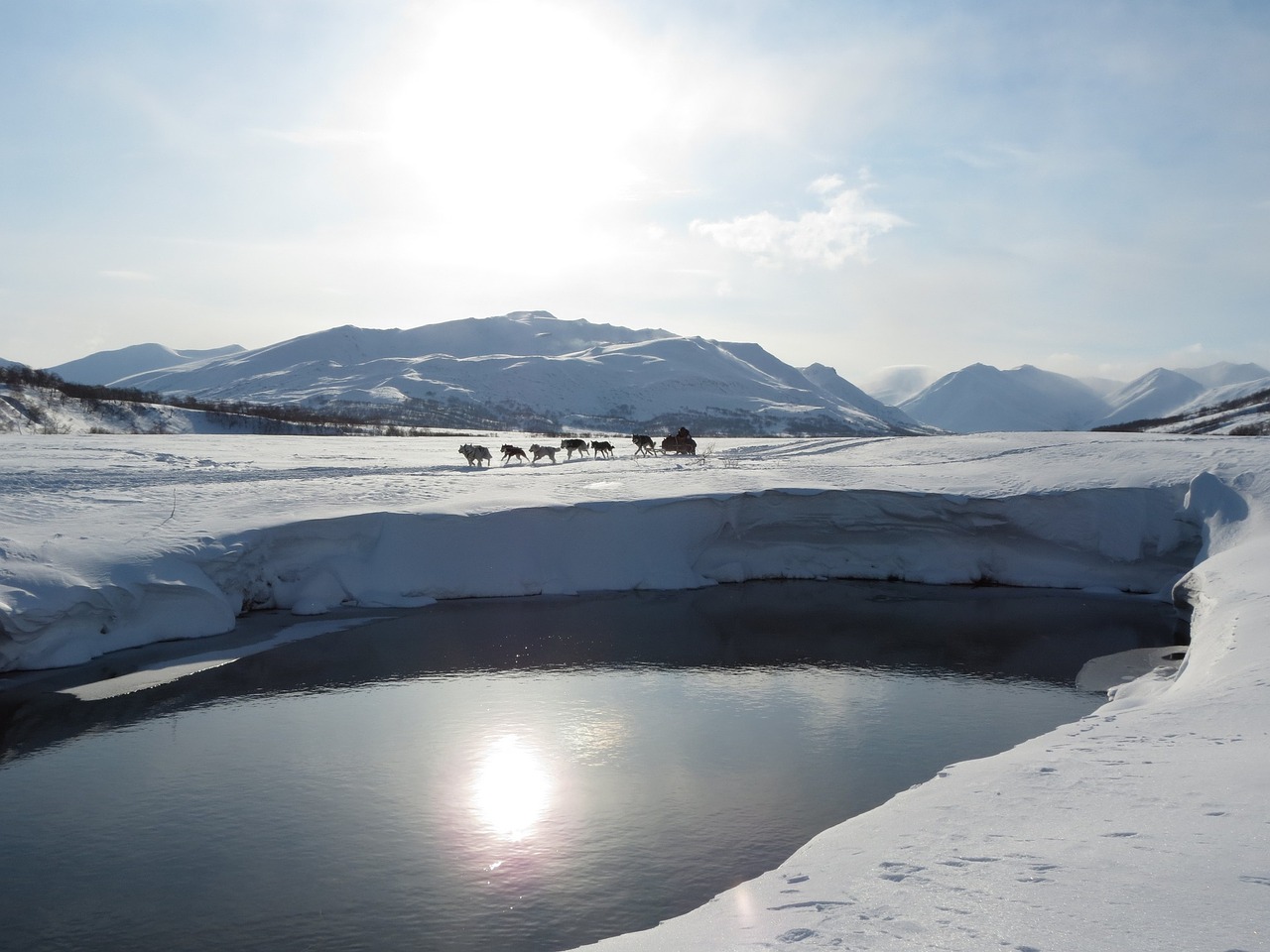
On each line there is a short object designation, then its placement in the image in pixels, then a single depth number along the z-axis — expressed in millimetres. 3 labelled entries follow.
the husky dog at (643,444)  39094
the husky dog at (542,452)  36375
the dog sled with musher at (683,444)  38500
